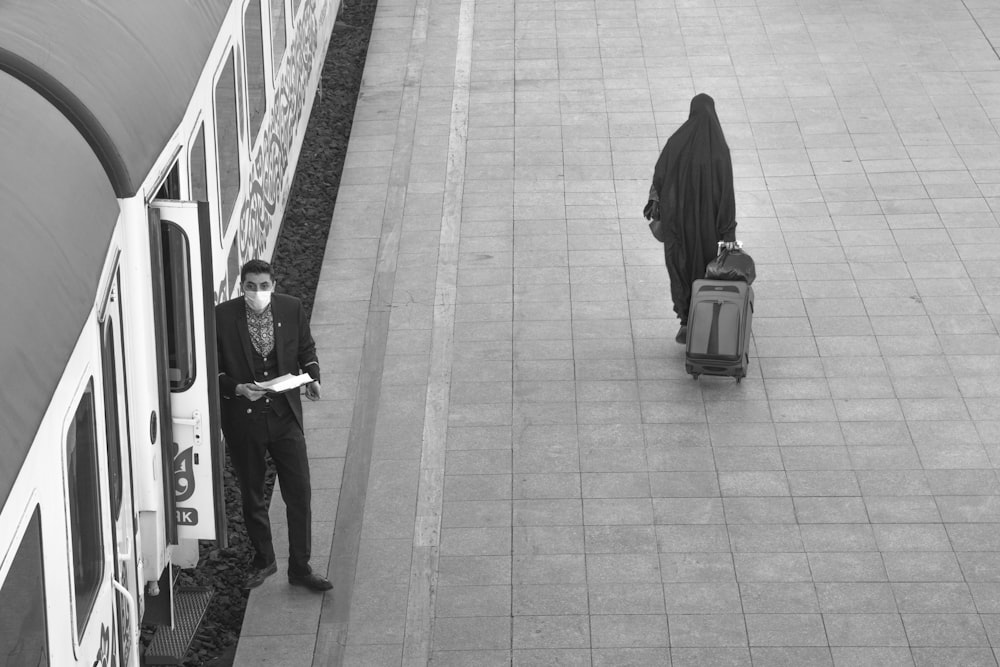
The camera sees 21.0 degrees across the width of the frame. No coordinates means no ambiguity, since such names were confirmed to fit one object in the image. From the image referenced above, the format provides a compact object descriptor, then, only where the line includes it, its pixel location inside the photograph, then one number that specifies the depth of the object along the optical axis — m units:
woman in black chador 18.04
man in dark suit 12.88
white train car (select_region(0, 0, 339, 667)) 7.71
